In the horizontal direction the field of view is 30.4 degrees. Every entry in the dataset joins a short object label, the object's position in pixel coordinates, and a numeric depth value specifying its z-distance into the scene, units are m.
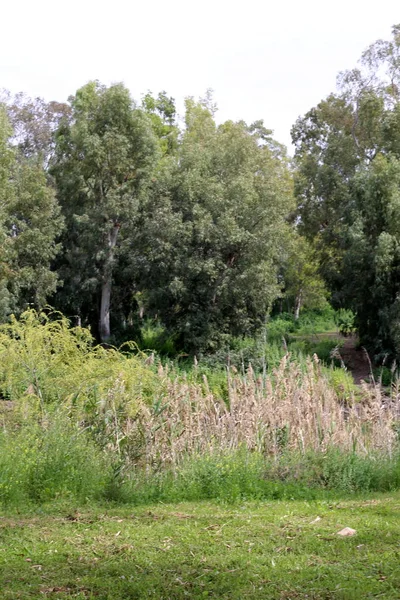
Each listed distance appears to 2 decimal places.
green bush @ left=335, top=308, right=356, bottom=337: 27.86
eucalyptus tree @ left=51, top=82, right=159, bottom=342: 27.95
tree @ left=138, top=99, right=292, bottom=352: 23.25
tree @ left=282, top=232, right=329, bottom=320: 35.19
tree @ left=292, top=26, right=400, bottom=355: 23.67
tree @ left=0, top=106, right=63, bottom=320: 26.59
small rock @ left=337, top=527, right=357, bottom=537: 5.83
